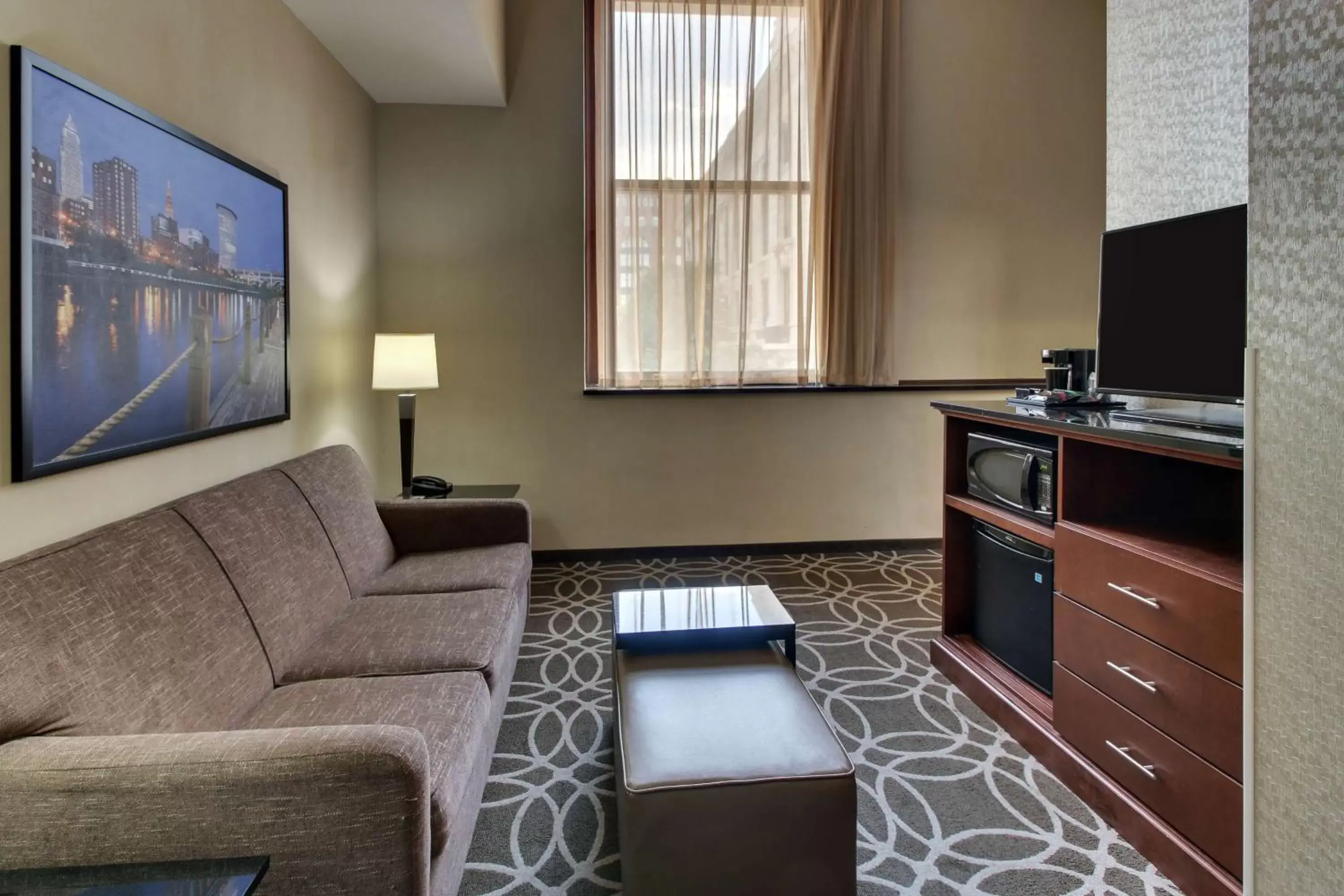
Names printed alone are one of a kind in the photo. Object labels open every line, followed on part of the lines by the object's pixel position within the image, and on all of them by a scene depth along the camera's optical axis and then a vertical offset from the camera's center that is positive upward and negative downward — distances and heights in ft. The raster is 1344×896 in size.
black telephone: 11.63 -1.02
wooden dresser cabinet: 5.10 -1.66
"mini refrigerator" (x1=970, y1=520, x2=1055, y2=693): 7.38 -1.87
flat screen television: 5.99 +1.02
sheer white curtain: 13.11 +4.10
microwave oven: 7.19 -0.52
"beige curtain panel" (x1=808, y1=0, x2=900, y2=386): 13.37 +4.49
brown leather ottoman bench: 4.60 -2.43
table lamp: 11.31 +0.80
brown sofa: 3.59 -1.75
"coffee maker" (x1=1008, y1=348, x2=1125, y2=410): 8.45 +0.59
